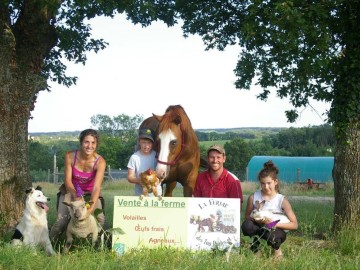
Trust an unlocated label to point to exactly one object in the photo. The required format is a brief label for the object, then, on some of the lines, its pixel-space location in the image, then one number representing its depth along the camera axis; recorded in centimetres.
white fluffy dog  679
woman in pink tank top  698
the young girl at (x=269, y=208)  638
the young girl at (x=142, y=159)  721
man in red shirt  692
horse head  713
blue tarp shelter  3524
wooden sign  659
